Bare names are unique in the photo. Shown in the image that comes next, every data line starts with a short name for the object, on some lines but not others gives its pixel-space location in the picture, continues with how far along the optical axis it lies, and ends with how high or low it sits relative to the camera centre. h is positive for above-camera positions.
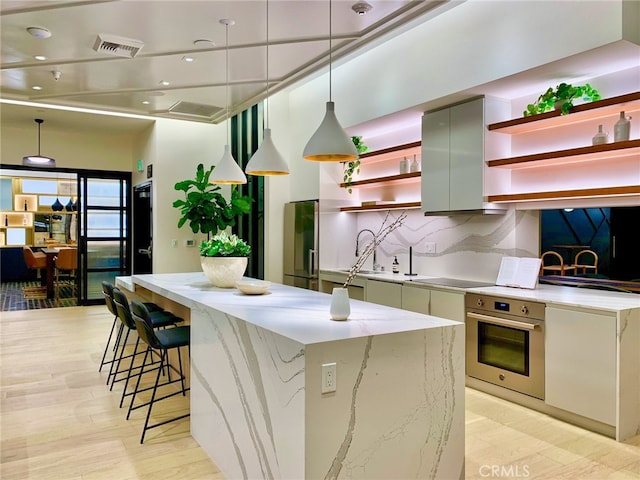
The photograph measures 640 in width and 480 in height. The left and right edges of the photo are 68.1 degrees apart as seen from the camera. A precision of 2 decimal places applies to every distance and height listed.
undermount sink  5.55 -0.45
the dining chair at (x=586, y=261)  4.04 -0.23
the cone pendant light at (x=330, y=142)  2.85 +0.56
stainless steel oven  3.58 -0.87
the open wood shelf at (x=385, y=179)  5.07 +0.64
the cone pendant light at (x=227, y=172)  4.19 +0.55
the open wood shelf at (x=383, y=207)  5.13 +0.32
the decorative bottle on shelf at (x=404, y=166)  5.34 +0.77
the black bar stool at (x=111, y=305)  4.23 -0.68
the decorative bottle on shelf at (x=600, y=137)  3.54 +0.73
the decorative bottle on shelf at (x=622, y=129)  3.41 +0.77
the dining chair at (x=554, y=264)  4.27 -0.27
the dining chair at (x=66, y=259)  9.54 -0.51
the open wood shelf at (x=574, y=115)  3.33 +0.93
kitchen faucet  5.95 -0.27
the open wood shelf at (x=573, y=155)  3.37 +0.62
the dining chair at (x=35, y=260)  10.36 -0.58
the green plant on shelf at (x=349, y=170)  6.14 +0.84
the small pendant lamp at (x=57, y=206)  12.52 +0.73
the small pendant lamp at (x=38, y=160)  7.35 +1.15
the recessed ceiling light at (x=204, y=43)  4.13 +1.69
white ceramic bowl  3.51 -0.40
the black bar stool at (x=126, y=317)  3.79 -0.72
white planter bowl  3.89 -0.30
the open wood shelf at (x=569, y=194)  3.37 +0.32
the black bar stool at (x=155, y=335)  3.18 -0.74
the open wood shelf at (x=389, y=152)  5.04 +0.94
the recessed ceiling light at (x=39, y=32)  3.84 +1.66
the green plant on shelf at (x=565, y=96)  3.55 +1.06
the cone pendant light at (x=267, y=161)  3.62 +0.56
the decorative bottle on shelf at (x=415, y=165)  5.24 +0.76
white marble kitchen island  2.02 -0.76
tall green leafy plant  6.59 +0.38
